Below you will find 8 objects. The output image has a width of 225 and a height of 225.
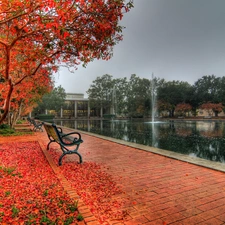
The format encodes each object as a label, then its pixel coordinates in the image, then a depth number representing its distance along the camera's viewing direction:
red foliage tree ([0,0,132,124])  2.64
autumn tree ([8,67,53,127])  8.82
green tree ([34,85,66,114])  41.31
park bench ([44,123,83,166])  4.14
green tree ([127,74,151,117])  40.97
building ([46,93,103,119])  52.84
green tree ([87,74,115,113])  45.94
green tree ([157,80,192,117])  37.72
